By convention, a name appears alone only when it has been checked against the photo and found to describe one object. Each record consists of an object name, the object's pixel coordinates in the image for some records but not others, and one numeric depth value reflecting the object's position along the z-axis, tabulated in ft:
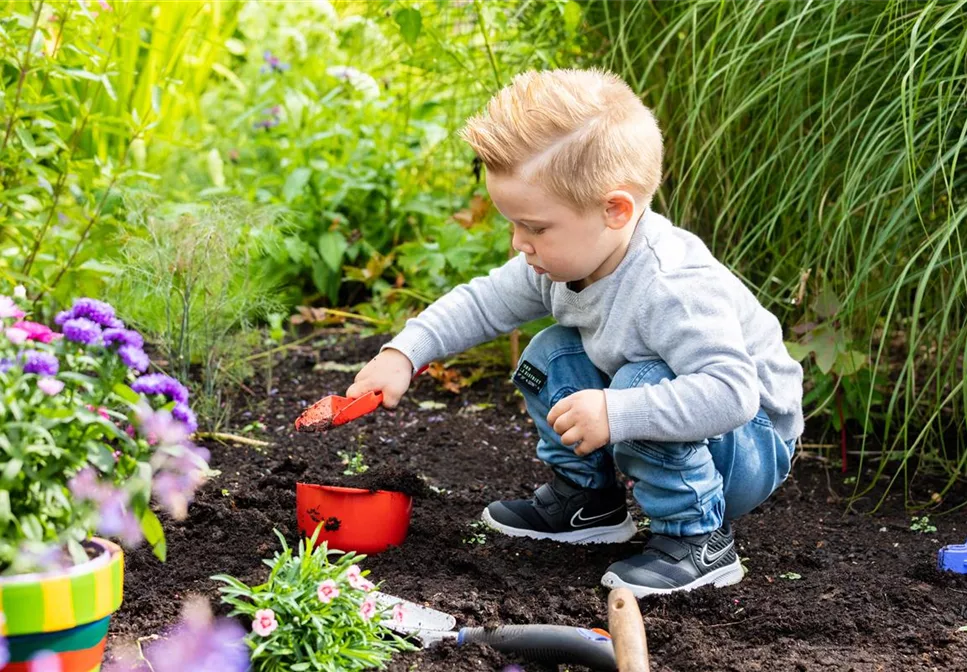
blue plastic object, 6.69
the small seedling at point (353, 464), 8.06
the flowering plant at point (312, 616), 4.81
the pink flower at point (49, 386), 4.11
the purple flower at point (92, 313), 4.45
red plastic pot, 6.60
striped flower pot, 4.13
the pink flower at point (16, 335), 4.41
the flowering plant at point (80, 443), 4.18
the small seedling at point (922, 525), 7.62
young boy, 6.23
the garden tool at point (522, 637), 5.14
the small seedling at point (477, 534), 7.14
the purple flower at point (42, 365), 4.21
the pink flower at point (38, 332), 4.95
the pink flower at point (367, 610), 4.98
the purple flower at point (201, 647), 4.77
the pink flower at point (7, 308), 4.63
